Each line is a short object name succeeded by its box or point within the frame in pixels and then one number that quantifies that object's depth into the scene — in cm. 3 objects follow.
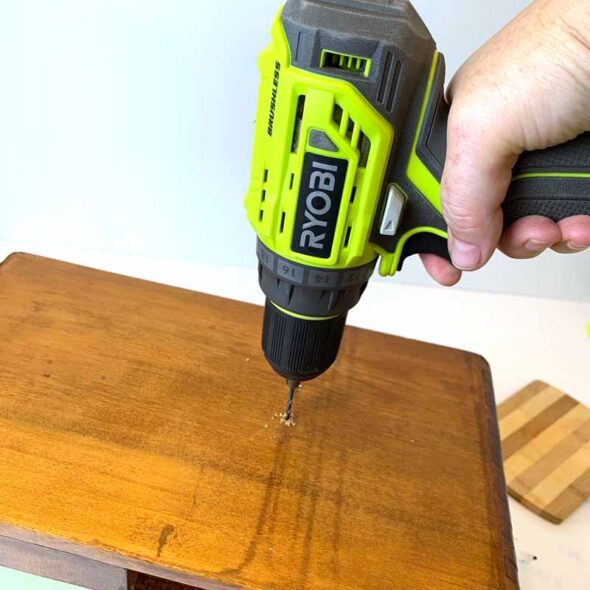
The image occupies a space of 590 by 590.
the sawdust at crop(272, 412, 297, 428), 80
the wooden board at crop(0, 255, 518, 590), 66
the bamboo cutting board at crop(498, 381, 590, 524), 100
